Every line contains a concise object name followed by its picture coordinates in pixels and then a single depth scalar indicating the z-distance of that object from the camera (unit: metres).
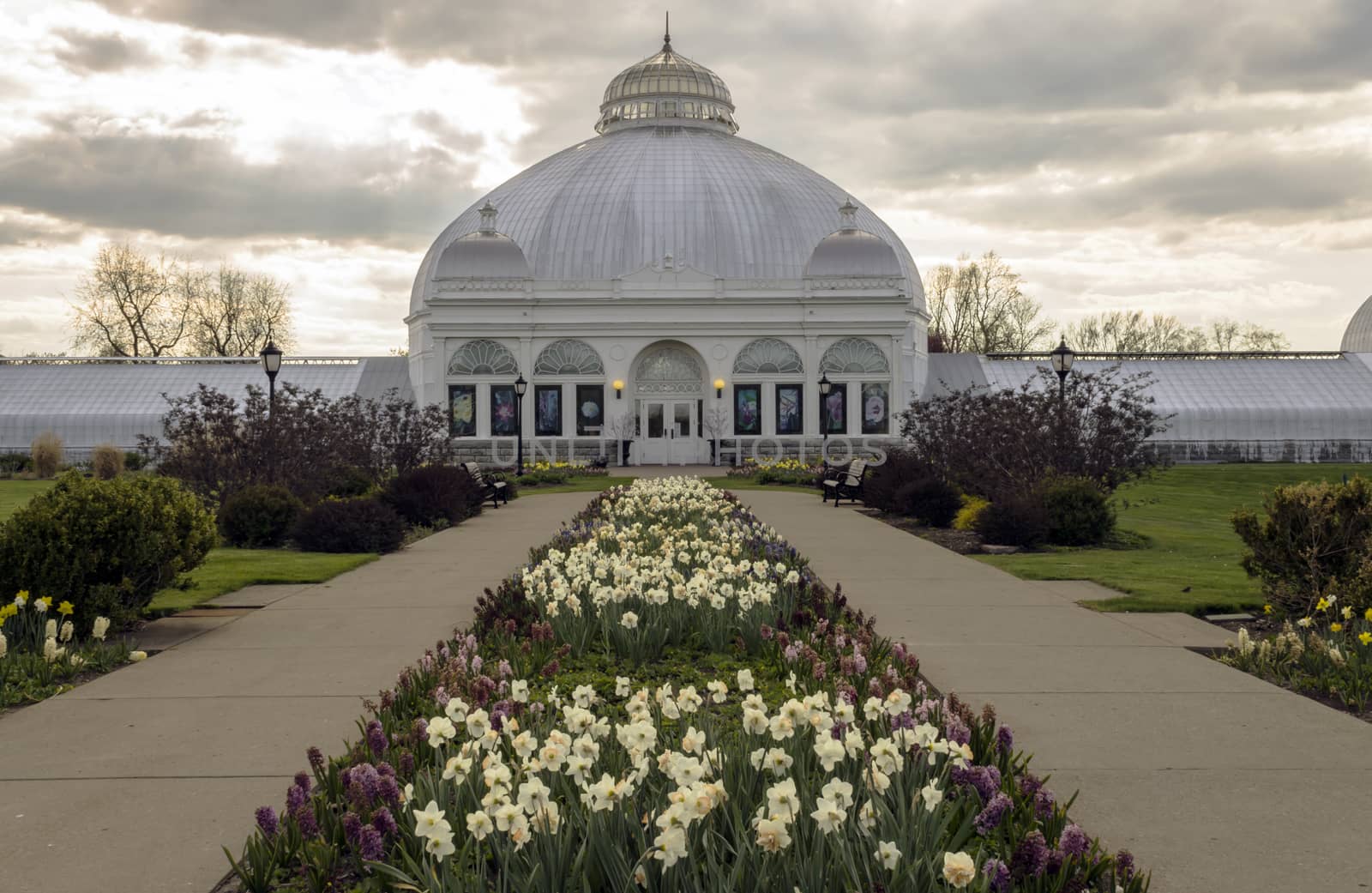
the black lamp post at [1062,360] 23.82
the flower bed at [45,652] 7.91
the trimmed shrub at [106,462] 35.53
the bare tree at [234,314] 79.25
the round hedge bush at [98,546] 9.41
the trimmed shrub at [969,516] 19.52
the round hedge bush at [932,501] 21.06
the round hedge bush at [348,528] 16.66
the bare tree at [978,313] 83.75
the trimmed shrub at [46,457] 42.16
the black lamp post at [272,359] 23.00
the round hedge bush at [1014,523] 17.25
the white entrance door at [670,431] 51.47
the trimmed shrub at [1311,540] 10.23
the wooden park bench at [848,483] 27.27
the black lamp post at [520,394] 38.09
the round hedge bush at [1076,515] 17.66
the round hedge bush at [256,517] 17.83
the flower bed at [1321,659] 7.58
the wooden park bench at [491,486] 26.07
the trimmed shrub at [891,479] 23.38
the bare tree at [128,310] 75.56
